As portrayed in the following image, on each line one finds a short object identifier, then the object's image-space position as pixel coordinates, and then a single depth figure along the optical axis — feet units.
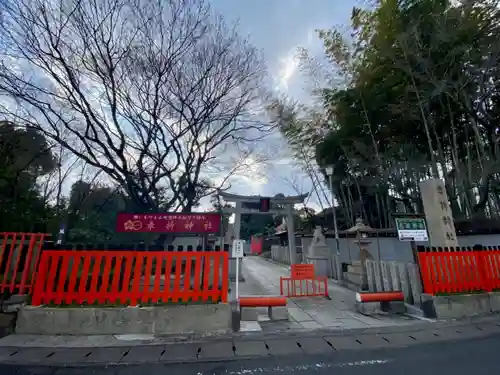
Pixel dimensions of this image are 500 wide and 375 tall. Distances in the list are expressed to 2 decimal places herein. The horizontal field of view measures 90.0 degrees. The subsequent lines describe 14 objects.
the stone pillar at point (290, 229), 35.65
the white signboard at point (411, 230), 16.16
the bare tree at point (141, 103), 23.31
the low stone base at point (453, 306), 14.73
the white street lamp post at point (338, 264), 28.89
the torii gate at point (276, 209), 34.42
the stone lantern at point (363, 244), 22.22
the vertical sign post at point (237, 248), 16.61
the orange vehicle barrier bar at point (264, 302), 14.10
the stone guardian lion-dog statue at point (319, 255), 32.08
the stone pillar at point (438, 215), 19.84
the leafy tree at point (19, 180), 26.86
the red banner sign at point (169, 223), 19.97
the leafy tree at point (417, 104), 26.81
